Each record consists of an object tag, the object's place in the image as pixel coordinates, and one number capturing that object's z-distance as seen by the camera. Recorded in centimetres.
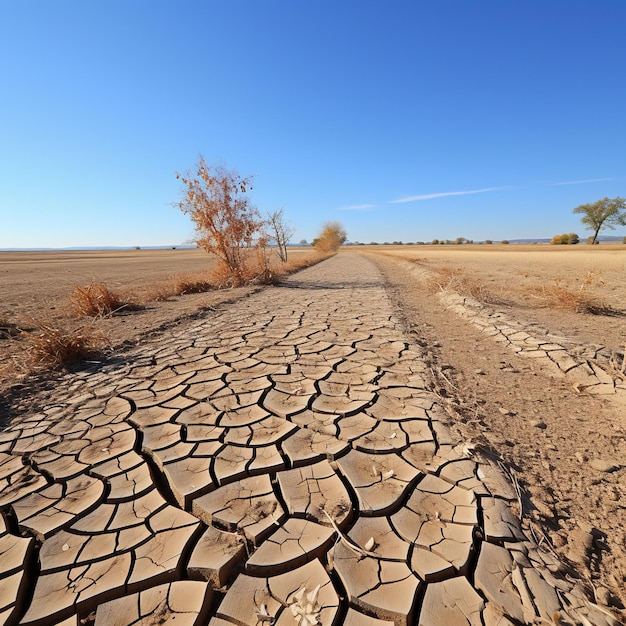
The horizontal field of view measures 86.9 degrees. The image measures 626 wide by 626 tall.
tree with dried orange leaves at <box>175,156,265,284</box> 893
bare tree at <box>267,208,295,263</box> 1564
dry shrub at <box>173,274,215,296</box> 857
